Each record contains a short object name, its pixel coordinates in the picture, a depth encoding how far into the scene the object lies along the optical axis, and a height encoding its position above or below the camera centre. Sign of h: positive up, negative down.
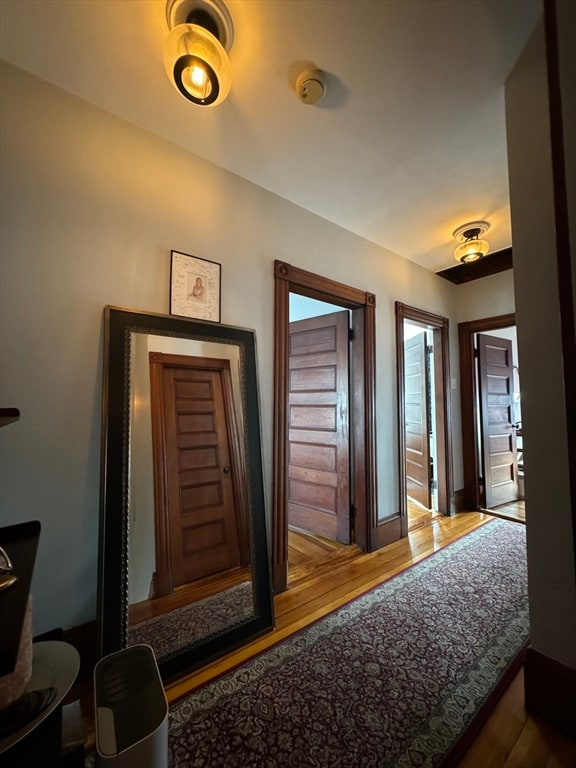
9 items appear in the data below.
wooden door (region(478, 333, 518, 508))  3.55 -0.18
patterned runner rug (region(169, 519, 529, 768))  1.08 -1.18
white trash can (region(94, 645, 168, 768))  0.81 -0.90
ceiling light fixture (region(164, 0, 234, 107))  1.09 +1.28
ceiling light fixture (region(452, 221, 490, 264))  2.59 +1.37
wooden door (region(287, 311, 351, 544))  2.78 -0.21
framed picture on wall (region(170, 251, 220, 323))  1.69 +0.66
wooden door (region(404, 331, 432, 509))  3.70 -0.20
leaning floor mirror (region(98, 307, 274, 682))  1.36 -0.44
